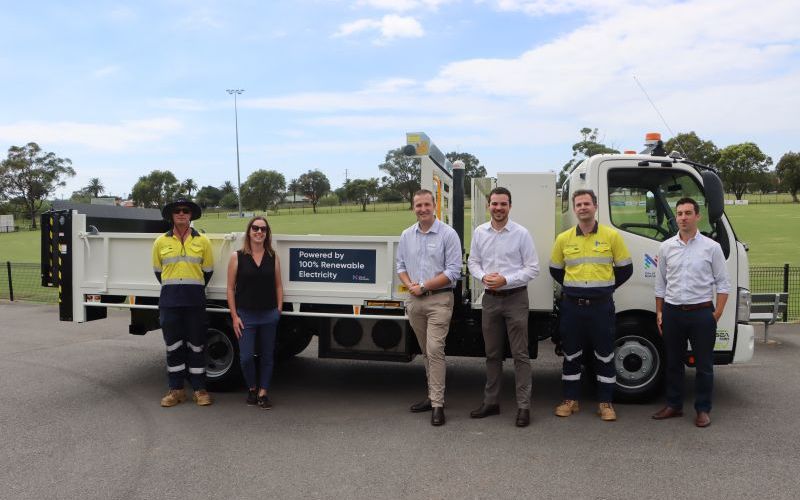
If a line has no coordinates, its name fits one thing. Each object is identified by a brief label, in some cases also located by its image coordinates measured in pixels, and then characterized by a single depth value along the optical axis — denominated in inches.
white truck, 211.0
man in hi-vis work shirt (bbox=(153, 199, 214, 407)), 215.9
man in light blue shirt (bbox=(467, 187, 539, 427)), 193.9
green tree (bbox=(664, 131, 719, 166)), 3403.1
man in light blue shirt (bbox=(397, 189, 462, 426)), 197.9
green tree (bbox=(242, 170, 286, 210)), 4736.7
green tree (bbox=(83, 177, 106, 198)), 5132.9
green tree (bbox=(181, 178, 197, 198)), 4462.6
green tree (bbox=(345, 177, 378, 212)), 3814.0
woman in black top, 212.7
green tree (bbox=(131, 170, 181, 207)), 4537.4
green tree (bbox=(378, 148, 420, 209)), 3161.9
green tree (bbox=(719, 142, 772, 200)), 3646.7
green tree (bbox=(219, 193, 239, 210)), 5041.3
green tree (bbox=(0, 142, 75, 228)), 3784.5
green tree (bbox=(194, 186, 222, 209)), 5148.6
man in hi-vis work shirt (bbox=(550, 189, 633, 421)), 193.3
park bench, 303.1
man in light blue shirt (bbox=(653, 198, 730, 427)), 189.0
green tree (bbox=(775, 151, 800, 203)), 3437.3
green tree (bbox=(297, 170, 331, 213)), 4945.9
